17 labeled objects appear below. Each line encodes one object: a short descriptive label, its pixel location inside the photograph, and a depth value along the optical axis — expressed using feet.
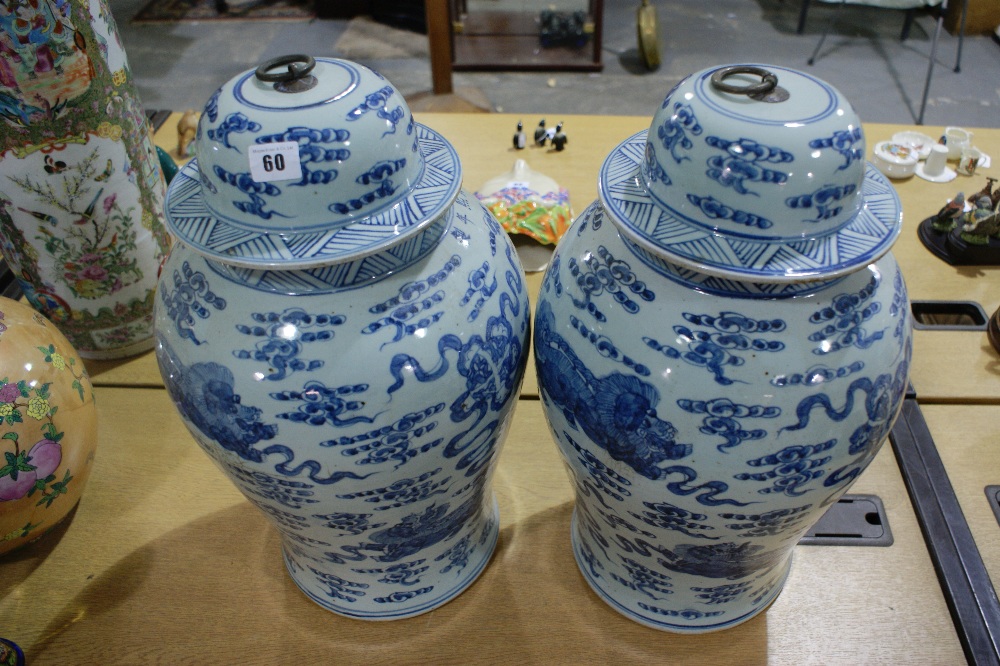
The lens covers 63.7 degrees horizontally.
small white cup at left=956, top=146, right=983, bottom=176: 6.18
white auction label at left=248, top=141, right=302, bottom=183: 2.36
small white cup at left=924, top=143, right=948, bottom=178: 6.04
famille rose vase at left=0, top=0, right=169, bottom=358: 3.76
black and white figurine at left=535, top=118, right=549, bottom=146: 6.51
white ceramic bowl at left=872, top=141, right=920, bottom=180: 6.09
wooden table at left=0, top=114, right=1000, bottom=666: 3.50
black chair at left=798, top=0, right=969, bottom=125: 10.14
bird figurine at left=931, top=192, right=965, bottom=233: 5.39
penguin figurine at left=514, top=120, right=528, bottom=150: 6.41
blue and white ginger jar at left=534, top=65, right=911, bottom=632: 2.29
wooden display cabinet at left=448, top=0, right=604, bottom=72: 11.56
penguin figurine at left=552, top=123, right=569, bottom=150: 6.41
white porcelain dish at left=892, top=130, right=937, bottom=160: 6.31
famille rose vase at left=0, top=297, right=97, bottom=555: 3.29
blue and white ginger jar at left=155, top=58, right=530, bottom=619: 2.42
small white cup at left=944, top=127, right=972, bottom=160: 6.30
